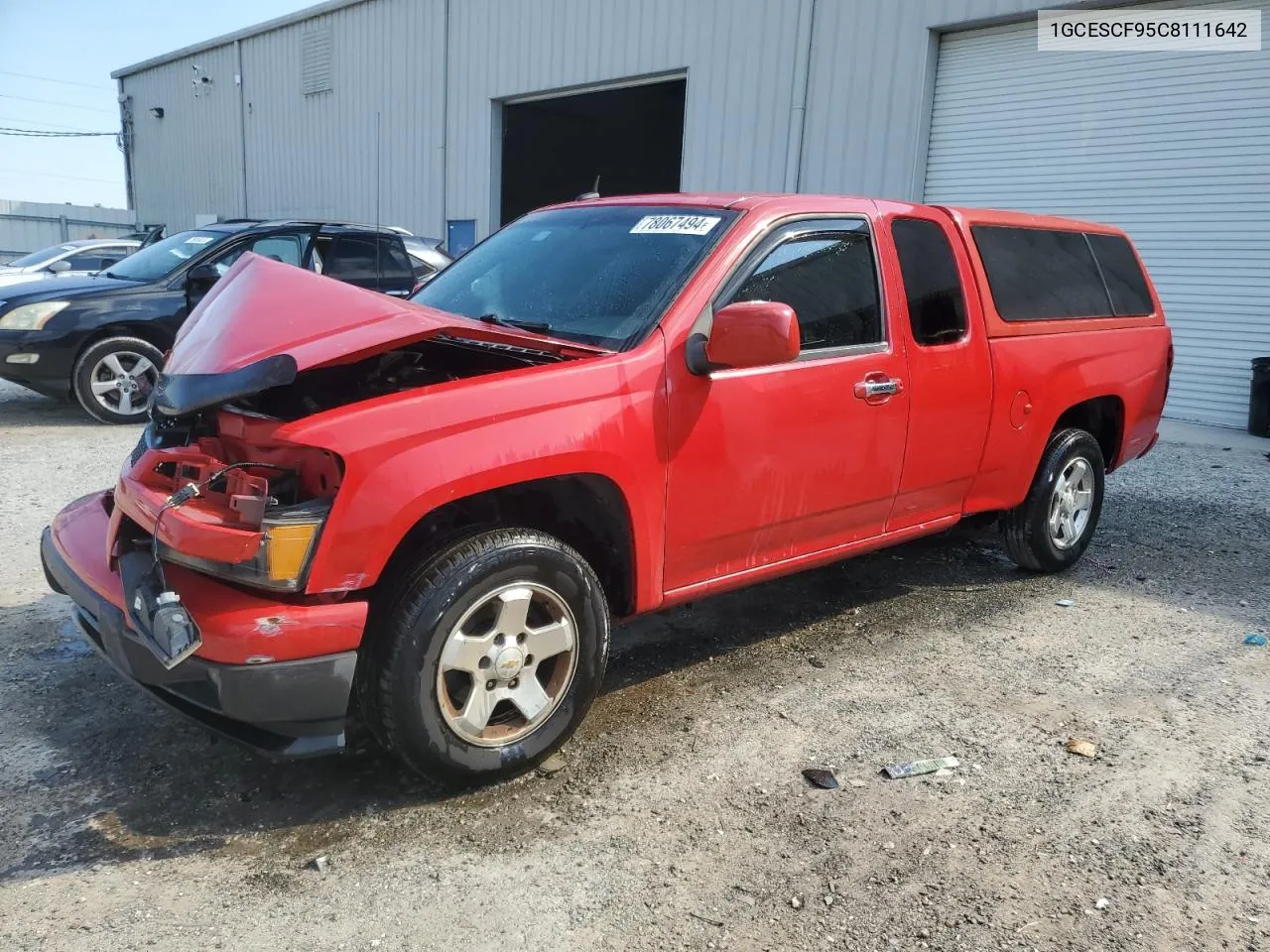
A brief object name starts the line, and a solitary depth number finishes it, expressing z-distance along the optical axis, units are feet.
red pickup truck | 8.34
